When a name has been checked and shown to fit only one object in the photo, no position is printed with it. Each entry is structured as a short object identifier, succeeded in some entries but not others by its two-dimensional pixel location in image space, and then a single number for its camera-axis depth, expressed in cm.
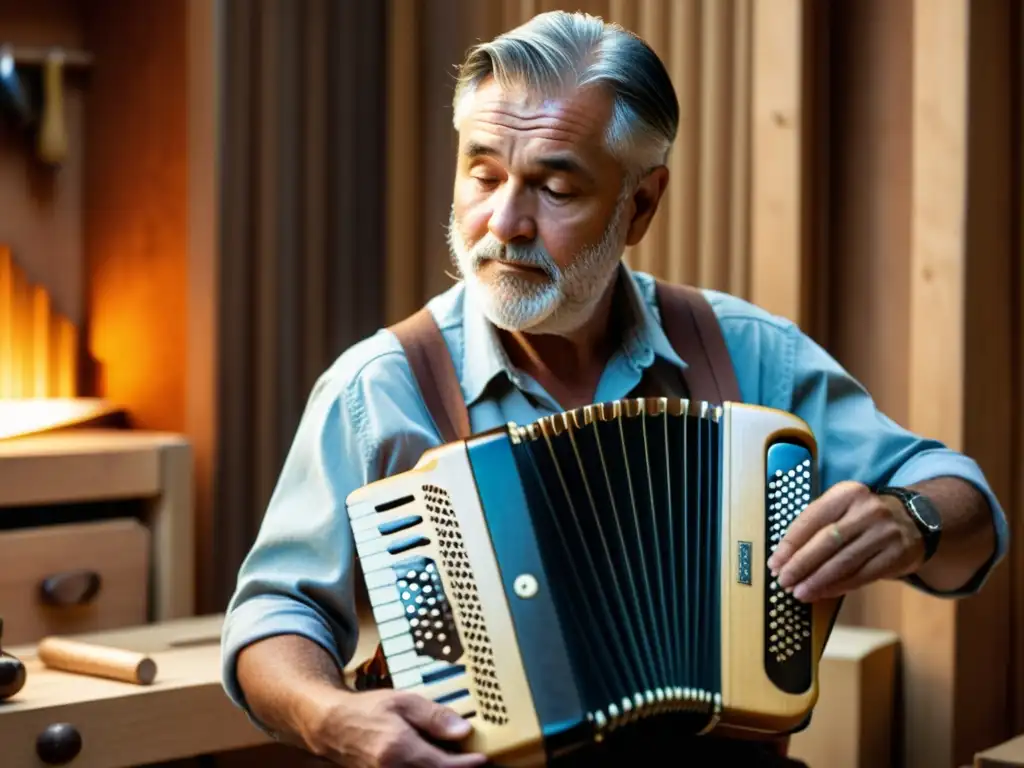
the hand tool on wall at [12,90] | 503
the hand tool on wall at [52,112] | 517
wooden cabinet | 430
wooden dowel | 383
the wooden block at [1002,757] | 356
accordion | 263
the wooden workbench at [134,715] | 356
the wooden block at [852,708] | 413
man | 296
